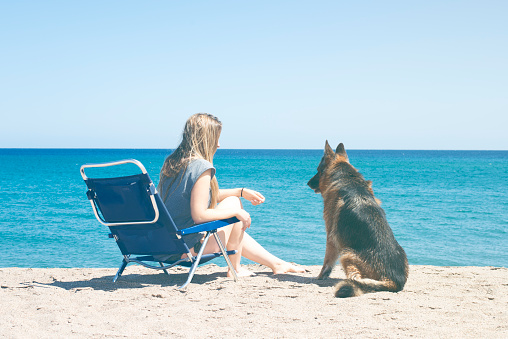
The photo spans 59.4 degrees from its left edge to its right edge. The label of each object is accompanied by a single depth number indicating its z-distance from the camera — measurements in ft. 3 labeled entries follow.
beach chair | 12.03
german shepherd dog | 12.18
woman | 12.60
